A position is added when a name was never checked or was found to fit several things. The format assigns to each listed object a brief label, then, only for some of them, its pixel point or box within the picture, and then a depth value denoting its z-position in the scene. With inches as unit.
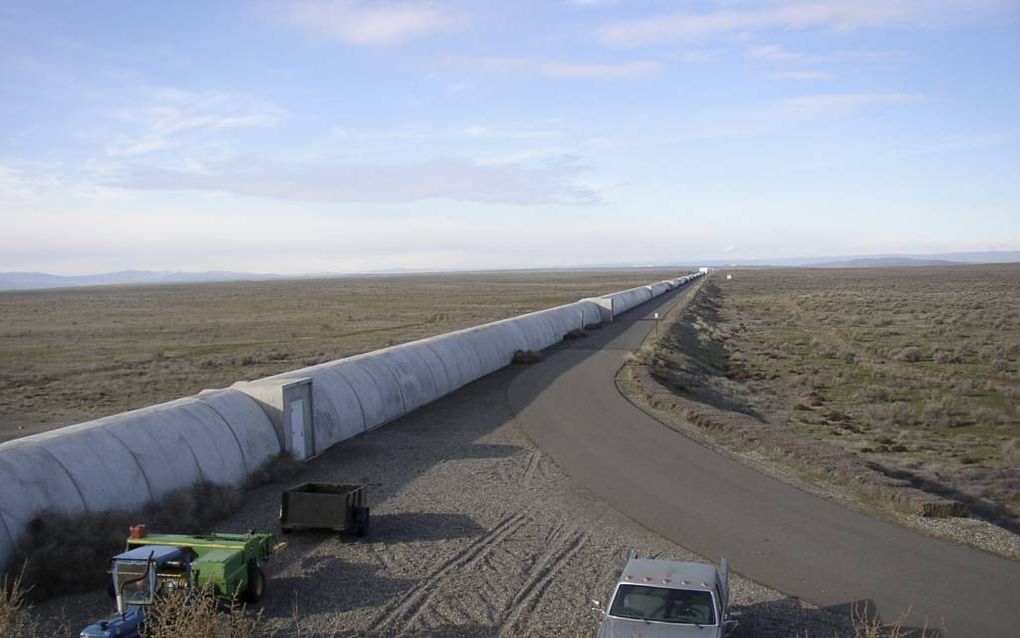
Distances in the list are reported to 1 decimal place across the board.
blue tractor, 370.6
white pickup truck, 361.7
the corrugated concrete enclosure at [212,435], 524.4
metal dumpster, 555.2
